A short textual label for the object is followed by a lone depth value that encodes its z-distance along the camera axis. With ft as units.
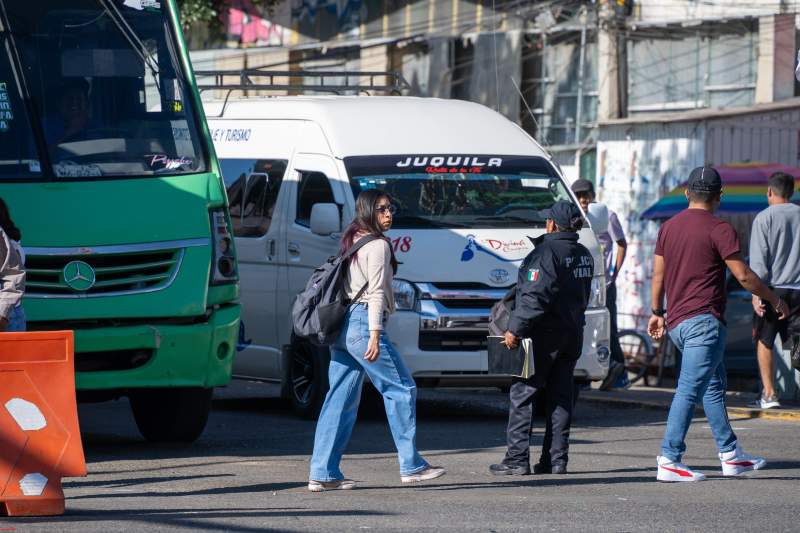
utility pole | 180.55
